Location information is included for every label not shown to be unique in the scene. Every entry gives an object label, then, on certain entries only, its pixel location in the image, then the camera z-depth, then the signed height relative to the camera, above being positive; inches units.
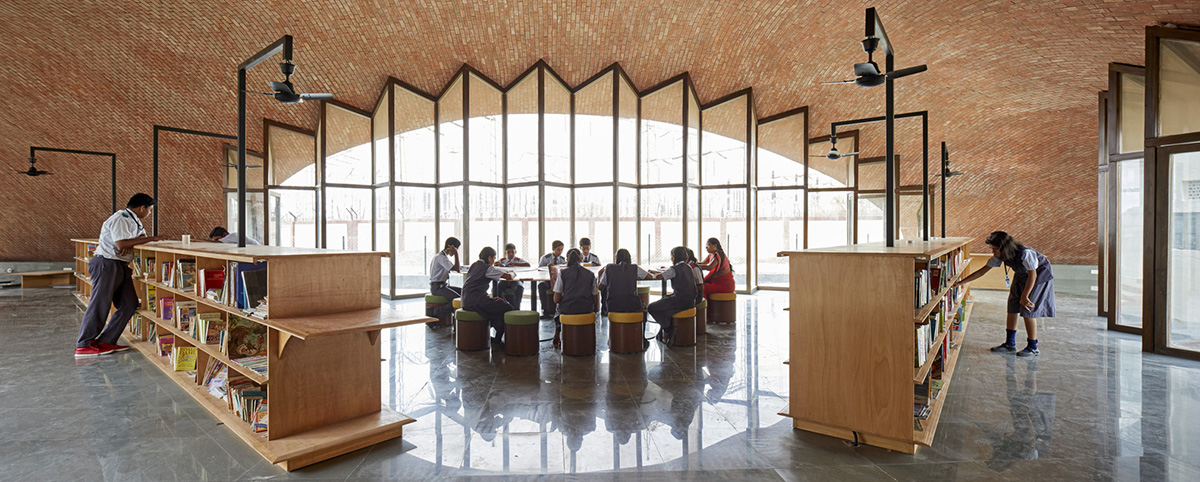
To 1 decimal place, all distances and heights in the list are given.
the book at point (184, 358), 193.2 -43.5
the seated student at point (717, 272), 312.0 -20.1
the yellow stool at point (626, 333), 238.1 -42.4
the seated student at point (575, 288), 233.0 -22.0
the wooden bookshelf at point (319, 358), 126.6 -30.7
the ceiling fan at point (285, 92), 194.2 +52.5
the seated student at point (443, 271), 295.0 -18.3
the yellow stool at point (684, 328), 251.6 -42.6
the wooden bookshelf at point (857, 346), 128.6 -26.9
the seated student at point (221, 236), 296.6 +0.8
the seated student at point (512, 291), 311.3 -31.1
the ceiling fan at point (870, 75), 169.5 +52.5
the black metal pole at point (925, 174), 264.7 +32.4
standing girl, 227.9 -19.9
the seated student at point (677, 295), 249.4 -27.0
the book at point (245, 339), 148.0 -28.2
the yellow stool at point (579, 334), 231.5 -41.6
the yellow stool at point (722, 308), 315.3 -41.7
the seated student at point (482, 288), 238.5 -22.5
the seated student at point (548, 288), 334.8 -31.6
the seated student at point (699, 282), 276.2 -23.1
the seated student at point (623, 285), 236.2 -20.8
